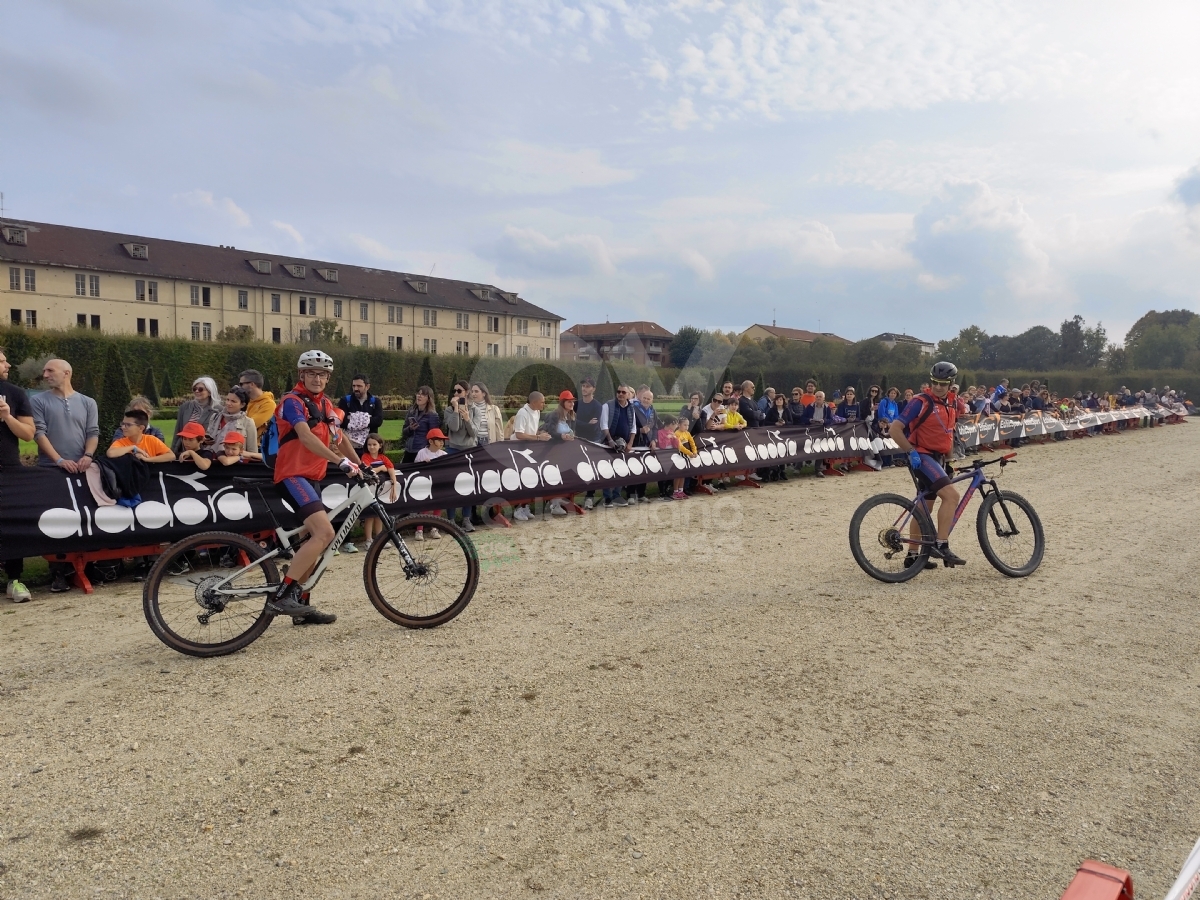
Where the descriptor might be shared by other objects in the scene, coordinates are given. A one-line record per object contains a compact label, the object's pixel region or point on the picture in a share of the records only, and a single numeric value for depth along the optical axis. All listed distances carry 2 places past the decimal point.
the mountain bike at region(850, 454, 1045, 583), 7.45
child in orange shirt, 7.48
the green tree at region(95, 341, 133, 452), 18.42
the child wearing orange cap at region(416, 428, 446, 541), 10.46
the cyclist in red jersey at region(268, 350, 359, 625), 5.60
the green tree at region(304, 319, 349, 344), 57.23
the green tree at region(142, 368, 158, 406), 30.78
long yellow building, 59.41
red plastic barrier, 1.97
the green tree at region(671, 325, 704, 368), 68.80
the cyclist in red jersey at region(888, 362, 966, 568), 7.55
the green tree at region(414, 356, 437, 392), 30.68
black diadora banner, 7.09
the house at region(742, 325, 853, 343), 96.61
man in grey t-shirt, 7.25
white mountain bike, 5.33
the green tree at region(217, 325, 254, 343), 54.19
